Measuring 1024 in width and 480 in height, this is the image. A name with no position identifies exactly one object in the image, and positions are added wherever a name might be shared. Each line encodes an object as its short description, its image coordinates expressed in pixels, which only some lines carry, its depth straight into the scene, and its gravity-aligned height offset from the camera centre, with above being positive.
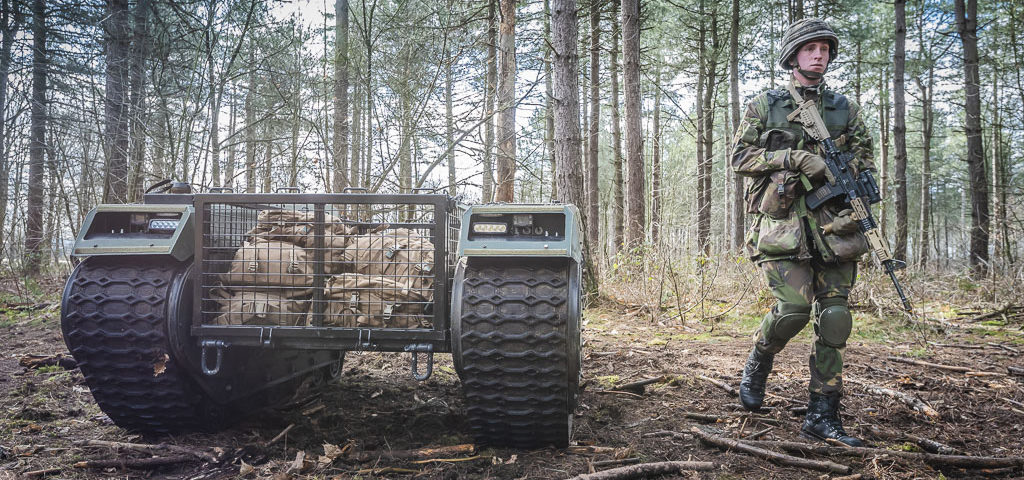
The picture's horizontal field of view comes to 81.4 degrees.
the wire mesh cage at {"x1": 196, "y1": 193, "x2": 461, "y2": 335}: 2.75 -0.11
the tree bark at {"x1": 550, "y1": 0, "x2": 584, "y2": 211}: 6.75 +1.70
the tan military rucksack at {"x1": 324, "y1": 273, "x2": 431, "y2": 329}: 2.79 -0.26
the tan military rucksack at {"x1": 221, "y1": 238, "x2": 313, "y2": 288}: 2.87 -0.09
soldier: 3.12 +0.12
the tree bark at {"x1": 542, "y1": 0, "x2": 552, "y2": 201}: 11.71 +3.21
